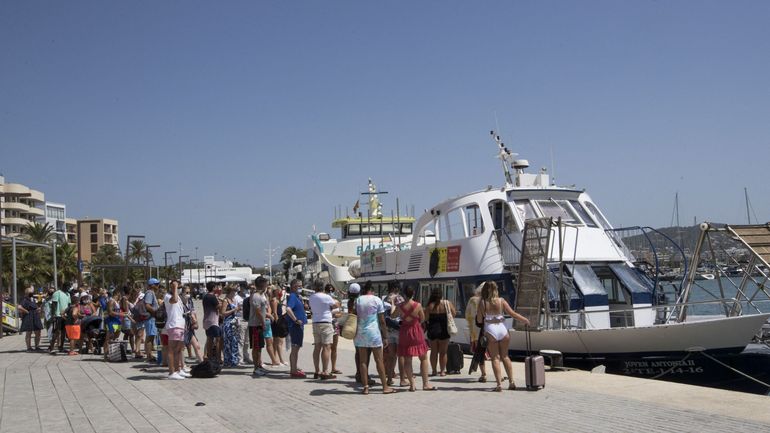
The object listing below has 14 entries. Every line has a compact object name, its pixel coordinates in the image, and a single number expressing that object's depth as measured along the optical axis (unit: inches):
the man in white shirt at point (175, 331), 468.1
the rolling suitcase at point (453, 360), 495.8
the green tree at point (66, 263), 2650.8
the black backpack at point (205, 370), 480.1
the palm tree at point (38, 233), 2731.3
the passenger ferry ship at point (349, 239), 1362.0
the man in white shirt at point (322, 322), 455.5
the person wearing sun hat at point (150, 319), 550.6
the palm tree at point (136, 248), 4199.8
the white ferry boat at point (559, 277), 506.9
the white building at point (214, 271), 3951.8
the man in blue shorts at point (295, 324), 480.7
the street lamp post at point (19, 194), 3523.1
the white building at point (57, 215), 4766.2
